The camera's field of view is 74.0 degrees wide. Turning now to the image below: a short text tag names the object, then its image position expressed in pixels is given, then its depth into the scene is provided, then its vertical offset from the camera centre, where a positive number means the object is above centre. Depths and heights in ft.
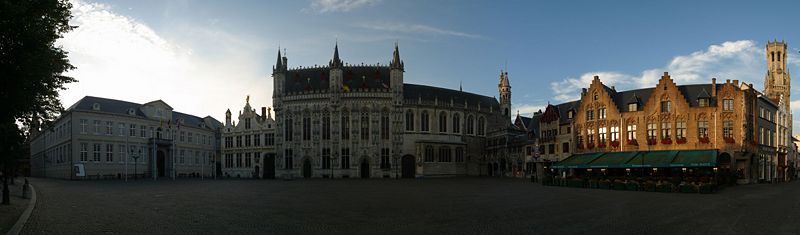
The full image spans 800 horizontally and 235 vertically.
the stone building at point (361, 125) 253.85 +1.79
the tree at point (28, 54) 51.19 +8.88
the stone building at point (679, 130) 157.89 -0.76
